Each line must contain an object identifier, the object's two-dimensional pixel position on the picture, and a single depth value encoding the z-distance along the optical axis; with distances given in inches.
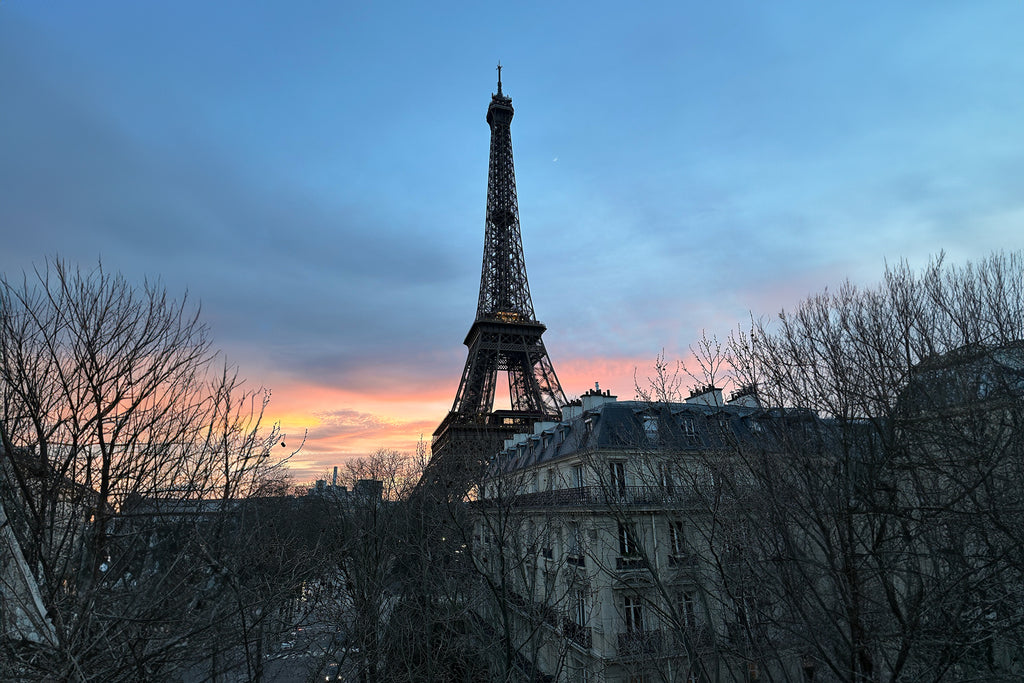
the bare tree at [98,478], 230.9
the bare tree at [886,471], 304.5
